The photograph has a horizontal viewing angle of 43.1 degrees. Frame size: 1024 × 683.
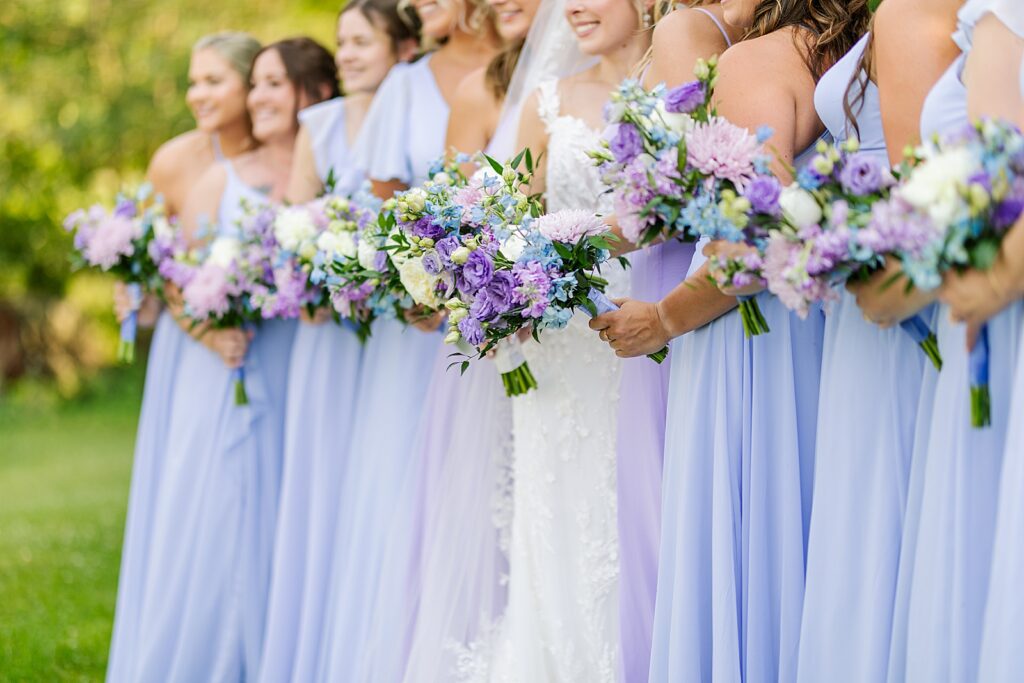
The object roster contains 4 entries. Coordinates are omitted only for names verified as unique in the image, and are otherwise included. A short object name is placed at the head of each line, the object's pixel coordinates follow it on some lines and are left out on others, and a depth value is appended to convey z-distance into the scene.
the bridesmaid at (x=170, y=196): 5.83
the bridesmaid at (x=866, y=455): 3.22
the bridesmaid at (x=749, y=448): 3.49
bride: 4.31
